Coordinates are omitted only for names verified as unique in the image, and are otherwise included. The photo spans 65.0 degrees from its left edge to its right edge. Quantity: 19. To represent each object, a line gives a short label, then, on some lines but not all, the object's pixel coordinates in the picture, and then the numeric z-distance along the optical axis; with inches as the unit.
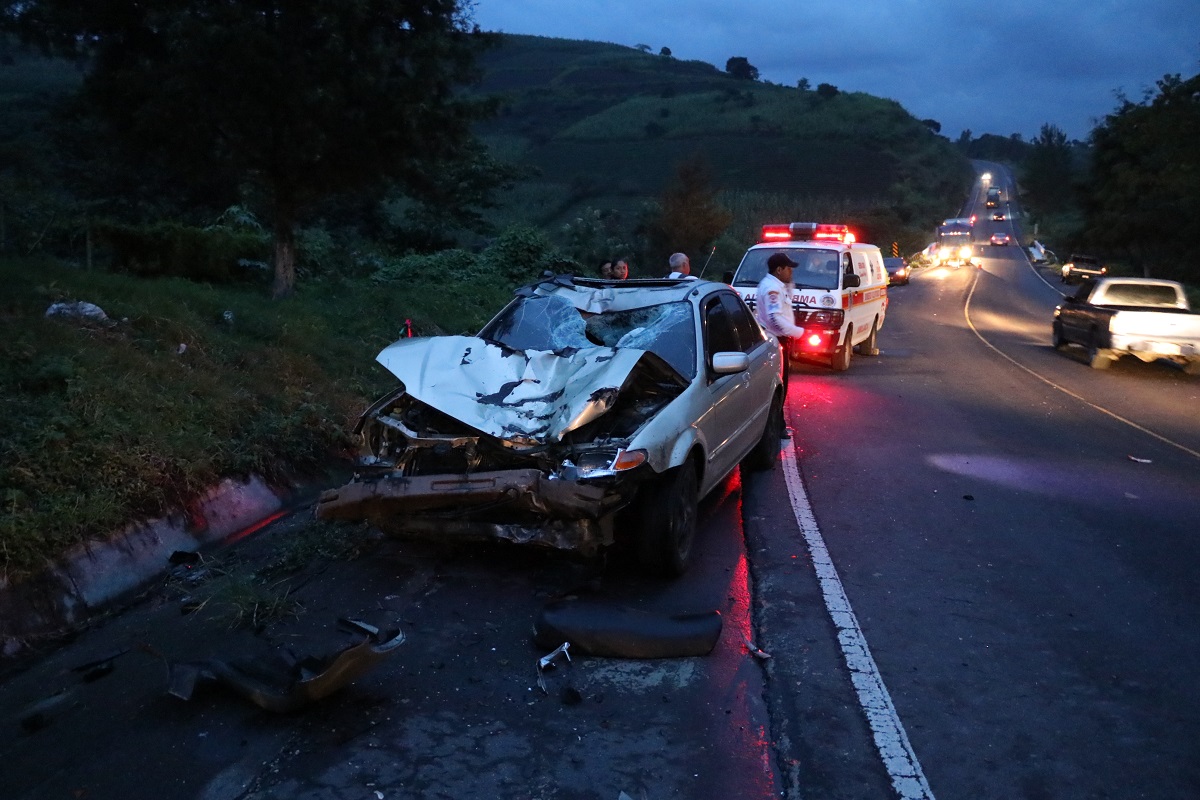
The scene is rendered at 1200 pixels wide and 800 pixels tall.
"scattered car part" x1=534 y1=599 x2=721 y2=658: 184.4
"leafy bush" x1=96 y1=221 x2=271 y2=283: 484.7
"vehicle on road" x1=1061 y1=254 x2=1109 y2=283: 1822.3
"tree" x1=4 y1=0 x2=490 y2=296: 426.0
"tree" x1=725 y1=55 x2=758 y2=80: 6912.4
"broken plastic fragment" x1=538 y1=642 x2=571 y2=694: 172.9
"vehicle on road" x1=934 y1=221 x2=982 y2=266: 2375.7
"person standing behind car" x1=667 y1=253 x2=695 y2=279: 419.5
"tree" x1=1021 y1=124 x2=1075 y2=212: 3969.0
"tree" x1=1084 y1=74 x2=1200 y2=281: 1473.9
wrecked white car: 201.8
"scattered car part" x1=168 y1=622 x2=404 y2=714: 154.3
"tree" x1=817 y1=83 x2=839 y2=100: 5290.4
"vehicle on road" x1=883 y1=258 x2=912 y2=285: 1421.0
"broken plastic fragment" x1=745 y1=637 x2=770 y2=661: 185.1
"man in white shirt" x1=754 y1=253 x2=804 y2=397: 387.9
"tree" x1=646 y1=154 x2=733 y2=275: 1348.4
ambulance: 563.8
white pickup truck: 604.7
